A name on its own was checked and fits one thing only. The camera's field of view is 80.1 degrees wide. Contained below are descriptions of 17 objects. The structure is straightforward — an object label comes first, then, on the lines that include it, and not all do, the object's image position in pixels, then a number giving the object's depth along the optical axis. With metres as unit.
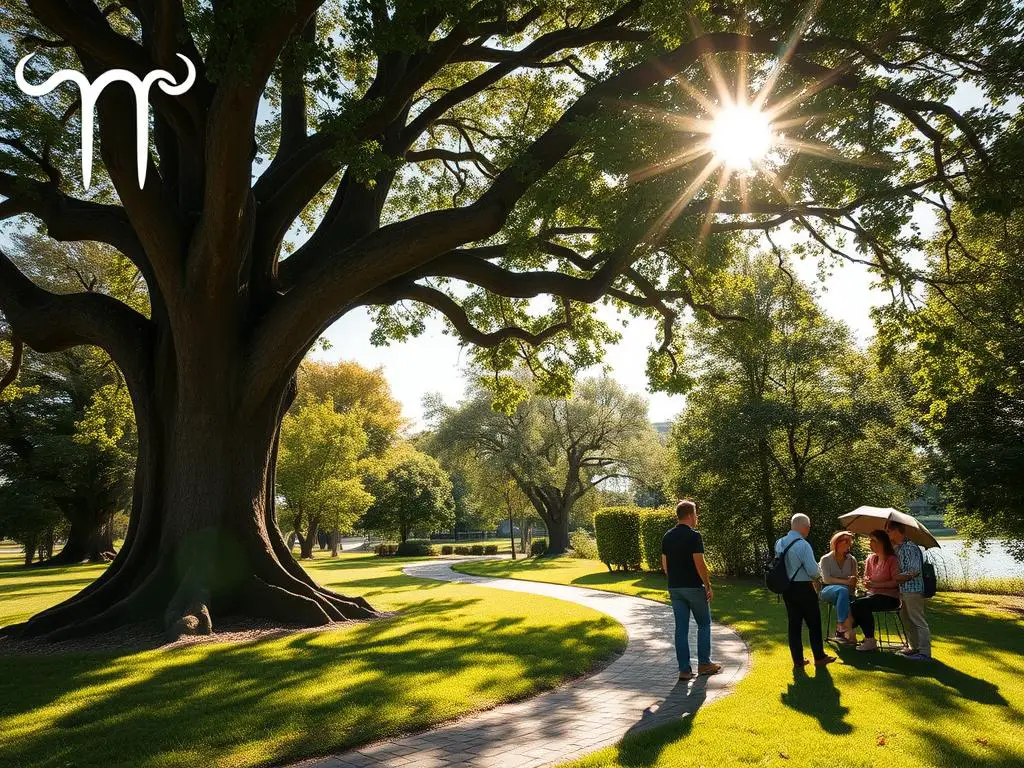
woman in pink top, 8.06
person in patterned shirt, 7.47
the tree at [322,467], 34.88
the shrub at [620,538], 22.88
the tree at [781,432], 17.94
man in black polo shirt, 6.76
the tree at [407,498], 44.12
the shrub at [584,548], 34.03
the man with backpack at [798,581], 7.01
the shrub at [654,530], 21.14
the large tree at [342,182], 8.51
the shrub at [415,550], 42.44
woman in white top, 8.34
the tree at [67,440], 31.11
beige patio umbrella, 8.05
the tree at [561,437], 36.72
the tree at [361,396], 50.69
